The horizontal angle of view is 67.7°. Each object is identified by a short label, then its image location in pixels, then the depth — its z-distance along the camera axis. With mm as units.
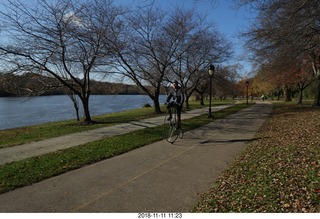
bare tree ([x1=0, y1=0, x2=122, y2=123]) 12516
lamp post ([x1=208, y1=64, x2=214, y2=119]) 15805
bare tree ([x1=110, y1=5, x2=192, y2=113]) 19594
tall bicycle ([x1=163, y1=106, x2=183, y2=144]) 8991
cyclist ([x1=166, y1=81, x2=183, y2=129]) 8227
